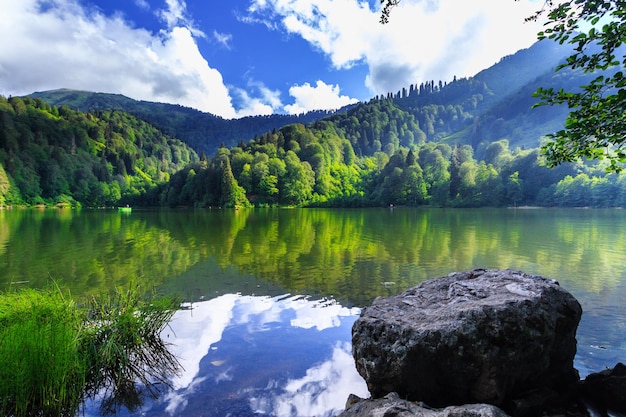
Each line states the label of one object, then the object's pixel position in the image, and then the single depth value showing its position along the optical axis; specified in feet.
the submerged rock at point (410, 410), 12.83
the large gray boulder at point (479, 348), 16.55
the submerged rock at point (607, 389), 17.48
